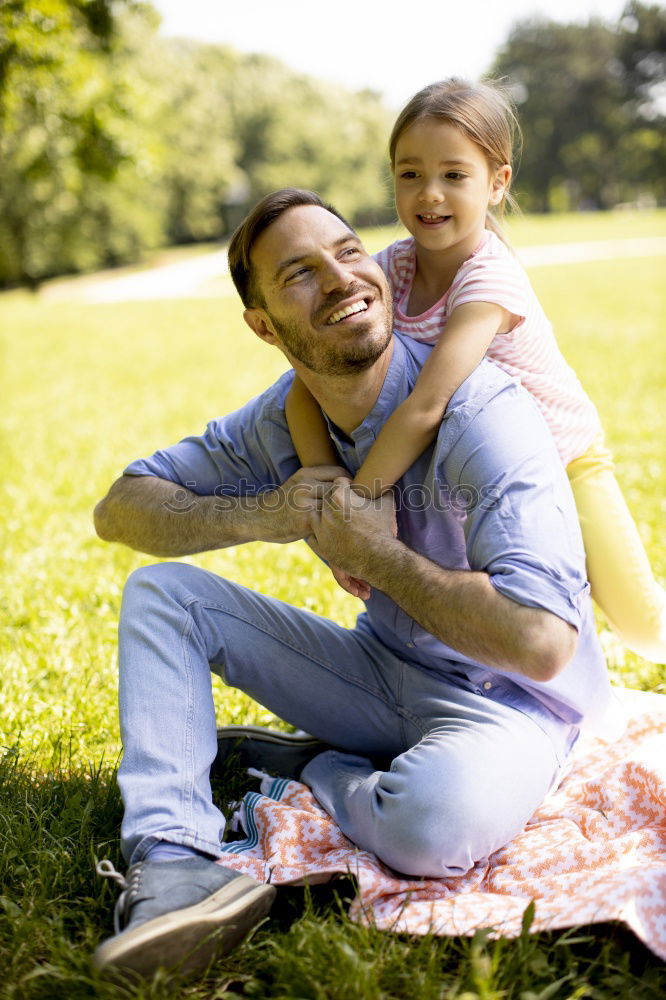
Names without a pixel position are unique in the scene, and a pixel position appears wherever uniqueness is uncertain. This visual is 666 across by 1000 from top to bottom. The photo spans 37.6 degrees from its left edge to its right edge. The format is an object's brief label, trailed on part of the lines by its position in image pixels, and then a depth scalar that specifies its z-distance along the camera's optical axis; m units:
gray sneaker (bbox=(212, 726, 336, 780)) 3.02
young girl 2.65
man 2.25
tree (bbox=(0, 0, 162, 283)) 8.14
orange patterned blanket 2.17
